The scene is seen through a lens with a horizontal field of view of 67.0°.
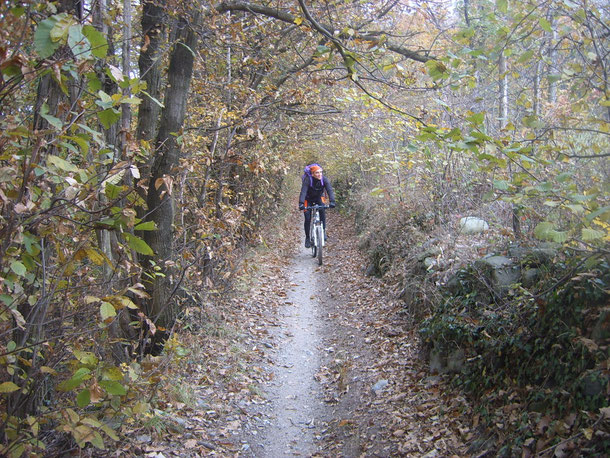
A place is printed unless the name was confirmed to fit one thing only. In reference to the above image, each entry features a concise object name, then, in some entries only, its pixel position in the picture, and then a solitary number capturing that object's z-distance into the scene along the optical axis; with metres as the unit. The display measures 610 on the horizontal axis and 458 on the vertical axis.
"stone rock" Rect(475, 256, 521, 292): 5.18
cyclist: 11.84
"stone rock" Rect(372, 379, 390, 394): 5.60
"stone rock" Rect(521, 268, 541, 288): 4.85
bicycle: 11.99
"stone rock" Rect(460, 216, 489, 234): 7.38
